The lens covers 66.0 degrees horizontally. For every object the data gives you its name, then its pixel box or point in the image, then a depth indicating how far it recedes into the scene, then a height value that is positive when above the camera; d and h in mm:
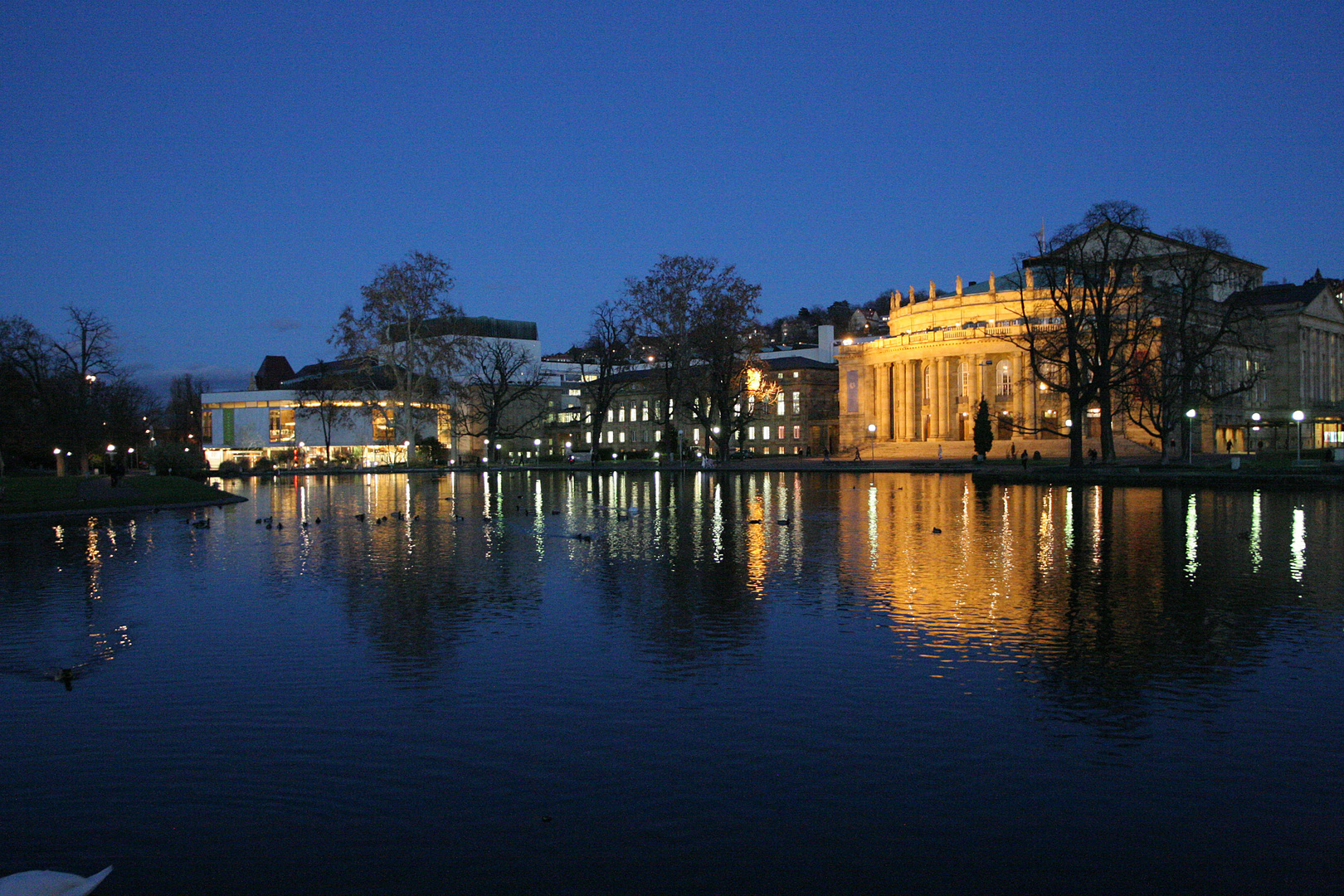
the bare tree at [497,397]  86125 +5269
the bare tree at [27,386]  62656 +4783
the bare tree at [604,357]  87375 +8074
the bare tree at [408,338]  73500 +8379
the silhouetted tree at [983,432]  73938 +688
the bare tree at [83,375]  66500 +5732
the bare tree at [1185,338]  54562 +5464
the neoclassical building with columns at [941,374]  91812 +6438
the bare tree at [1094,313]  52875 +6929
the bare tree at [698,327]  69875 +8238
